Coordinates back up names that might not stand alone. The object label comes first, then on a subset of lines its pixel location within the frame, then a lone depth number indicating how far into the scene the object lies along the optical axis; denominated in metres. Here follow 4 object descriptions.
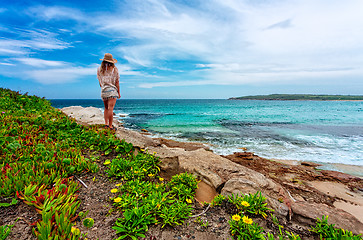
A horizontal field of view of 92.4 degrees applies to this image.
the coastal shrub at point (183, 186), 2.83
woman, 5.42
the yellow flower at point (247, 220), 2.12
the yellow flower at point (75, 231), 1.78
